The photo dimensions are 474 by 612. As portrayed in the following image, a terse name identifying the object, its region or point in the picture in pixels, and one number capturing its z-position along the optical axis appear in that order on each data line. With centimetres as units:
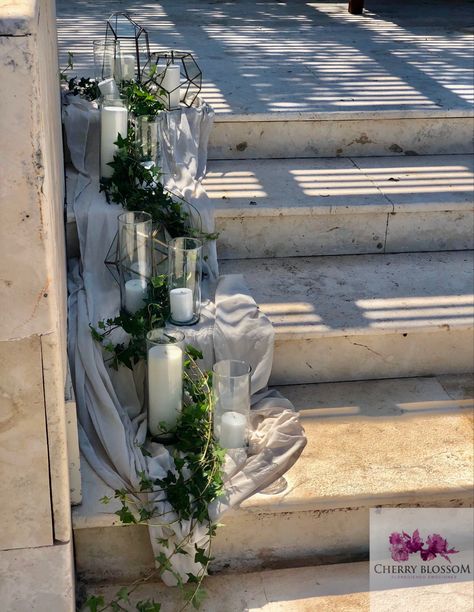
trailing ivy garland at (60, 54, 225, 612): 215
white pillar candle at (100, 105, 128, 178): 294
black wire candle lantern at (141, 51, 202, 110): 331
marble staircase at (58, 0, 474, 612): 228
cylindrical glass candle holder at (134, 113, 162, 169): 297
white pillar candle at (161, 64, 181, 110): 331
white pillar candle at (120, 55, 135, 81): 339
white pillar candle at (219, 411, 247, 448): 232
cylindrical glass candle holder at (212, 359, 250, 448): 230
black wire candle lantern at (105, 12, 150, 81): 339
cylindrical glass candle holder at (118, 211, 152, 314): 259
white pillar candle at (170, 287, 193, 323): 256
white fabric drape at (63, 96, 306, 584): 225
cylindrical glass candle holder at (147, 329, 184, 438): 229
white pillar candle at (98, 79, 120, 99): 326
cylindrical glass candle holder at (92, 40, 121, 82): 339
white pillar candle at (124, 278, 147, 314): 259
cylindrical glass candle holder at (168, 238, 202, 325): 257
